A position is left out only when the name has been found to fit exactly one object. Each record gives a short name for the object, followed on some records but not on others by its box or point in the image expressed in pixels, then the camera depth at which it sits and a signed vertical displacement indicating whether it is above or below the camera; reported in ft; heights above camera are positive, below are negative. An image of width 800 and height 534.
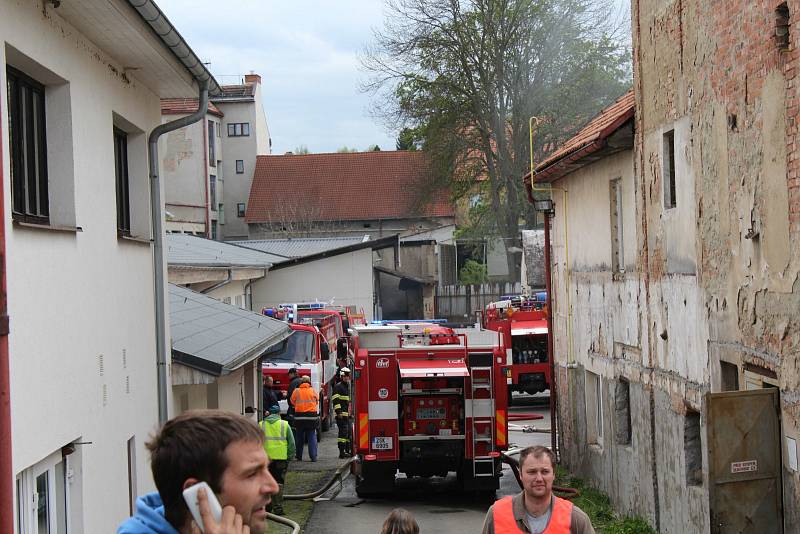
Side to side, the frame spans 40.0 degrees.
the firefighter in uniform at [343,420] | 75.82 -10.55
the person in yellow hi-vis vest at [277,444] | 54.44 -8.68
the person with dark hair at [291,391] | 74.33 -8.35
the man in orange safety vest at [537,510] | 20.07 -4.62
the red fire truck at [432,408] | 57.47 -7.57
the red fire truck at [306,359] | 84.79 -7.00
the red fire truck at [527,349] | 100.68 -8.04
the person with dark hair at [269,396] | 71.61 -8.29
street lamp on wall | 69.97 +3.55
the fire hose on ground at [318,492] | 48.24 -12.17
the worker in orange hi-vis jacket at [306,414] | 73.61 -9.77
